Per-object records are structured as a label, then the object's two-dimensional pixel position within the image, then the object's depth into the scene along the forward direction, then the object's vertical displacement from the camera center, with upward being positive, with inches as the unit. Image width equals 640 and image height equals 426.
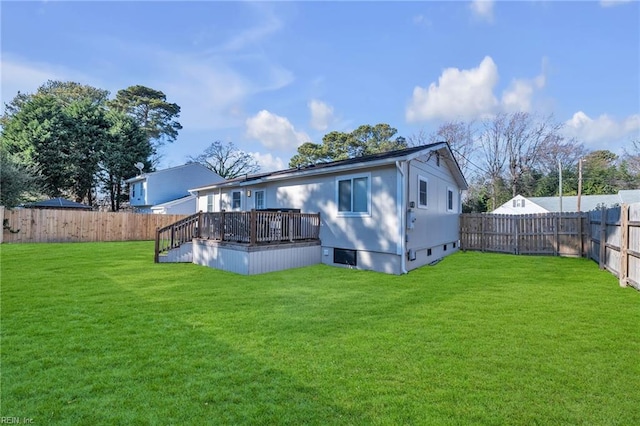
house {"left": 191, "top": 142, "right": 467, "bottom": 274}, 332.8 +21.2
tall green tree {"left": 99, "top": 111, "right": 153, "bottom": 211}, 1058.7 +227.9
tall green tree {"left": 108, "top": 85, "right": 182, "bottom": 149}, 1298.0 +463.7
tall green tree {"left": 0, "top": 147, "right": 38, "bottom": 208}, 632.6 +79.6
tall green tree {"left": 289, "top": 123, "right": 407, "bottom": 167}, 1326.3 +328.6
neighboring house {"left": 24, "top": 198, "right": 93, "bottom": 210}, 810.8 +39.0
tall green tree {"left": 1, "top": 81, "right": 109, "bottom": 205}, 945.5 +243.4
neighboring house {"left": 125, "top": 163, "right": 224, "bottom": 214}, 957.4 +114.1
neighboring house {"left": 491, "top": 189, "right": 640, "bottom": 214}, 1078.4 +58.6
